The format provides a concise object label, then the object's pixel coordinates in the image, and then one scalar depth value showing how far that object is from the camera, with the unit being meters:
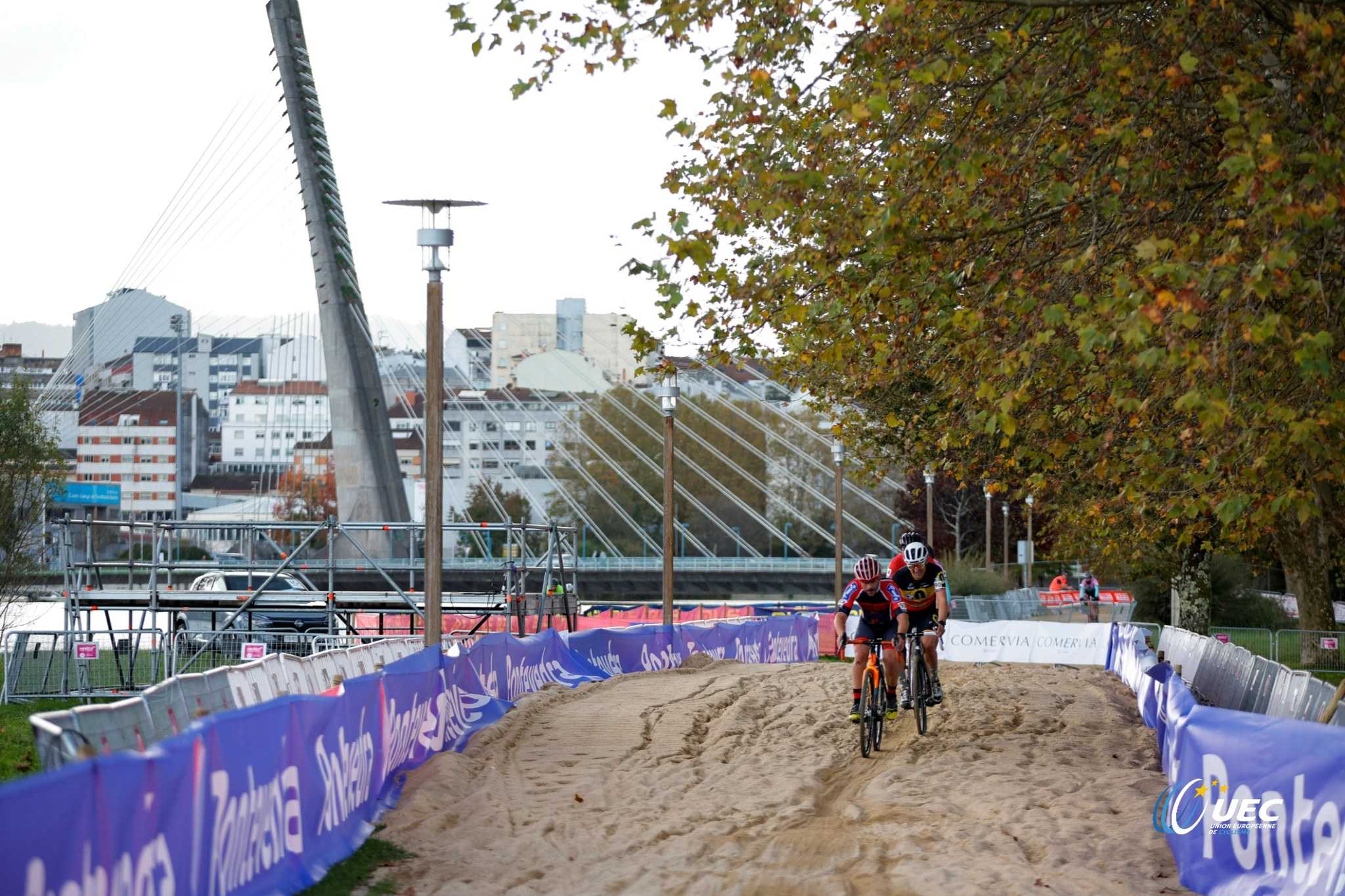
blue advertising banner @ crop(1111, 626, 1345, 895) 7.36
